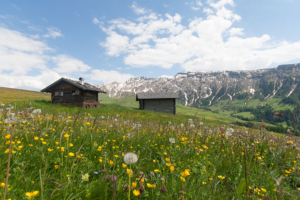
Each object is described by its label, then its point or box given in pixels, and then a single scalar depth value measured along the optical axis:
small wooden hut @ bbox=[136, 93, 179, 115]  48.59
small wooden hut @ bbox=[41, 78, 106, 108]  33.03
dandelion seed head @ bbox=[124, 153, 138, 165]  1.78
